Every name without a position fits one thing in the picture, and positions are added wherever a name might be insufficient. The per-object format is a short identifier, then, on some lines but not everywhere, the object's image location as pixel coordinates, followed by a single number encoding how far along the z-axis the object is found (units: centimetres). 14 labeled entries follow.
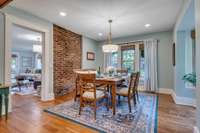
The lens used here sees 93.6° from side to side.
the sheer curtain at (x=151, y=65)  377
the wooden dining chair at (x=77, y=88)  263
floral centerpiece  292
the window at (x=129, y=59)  426
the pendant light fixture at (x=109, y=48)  272
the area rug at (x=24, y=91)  369
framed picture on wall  465
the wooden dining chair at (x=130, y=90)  219
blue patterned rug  160
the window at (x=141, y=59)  408
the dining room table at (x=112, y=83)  205
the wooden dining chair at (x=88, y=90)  193
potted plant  244
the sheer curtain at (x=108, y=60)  472
